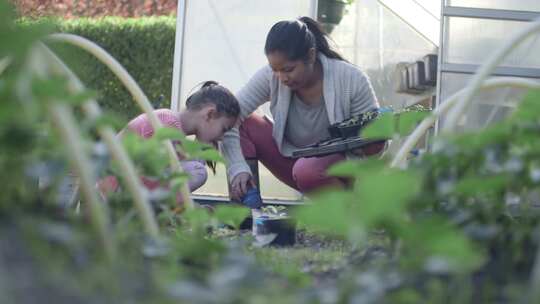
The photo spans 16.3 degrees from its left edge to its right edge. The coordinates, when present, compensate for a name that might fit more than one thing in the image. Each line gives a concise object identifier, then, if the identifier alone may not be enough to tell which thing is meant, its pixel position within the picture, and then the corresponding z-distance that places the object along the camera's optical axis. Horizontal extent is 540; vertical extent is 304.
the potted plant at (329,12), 9.84
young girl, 7.06
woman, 7.15
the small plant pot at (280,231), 5.88
